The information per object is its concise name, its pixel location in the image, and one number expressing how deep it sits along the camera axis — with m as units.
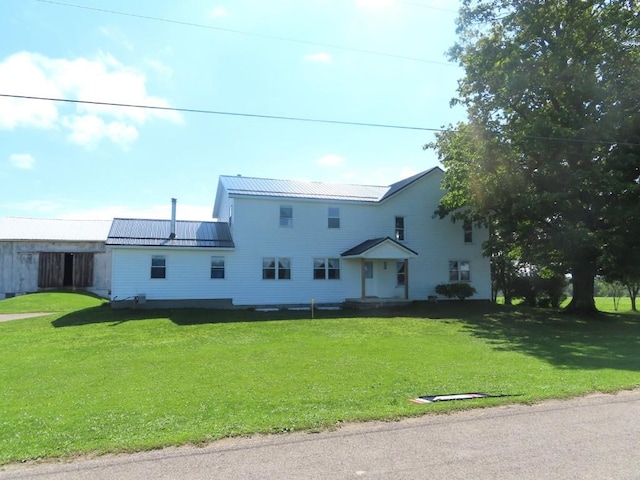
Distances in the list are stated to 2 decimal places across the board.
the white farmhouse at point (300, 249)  23.69
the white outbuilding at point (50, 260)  32.09
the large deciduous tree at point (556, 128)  19.19
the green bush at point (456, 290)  27.38
